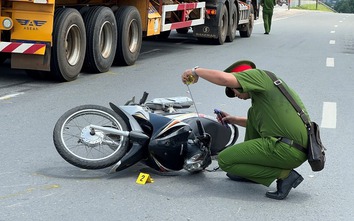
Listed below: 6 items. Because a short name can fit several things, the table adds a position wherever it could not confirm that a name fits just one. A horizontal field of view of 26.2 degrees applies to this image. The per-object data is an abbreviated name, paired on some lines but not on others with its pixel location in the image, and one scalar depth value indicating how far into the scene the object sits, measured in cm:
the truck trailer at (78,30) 1046
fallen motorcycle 609
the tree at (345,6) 10869
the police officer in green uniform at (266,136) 575
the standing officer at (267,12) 2641
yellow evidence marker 609
